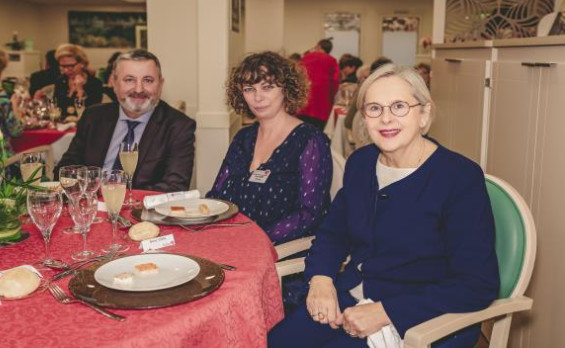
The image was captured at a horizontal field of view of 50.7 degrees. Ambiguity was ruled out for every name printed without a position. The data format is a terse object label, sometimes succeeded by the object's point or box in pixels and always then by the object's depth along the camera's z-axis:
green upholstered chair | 1.48
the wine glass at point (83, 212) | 1.51
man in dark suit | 2.79
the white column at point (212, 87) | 4.21
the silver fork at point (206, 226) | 1.77
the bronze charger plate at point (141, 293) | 1.16
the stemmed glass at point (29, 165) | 1.91
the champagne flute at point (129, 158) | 2.12
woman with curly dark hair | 2.24
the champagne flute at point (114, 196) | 1.60
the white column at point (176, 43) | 4.71
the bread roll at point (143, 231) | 1.65
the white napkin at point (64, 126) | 4.39
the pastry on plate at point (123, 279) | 1.25
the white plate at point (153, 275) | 1.24
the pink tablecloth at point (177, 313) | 1.06
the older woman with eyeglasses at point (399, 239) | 1.50
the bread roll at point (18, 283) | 1.21
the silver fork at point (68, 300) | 1.12
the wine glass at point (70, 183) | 1.53
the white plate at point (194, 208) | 1.85
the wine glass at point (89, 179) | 1.58
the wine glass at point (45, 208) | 1.38
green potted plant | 1.56
